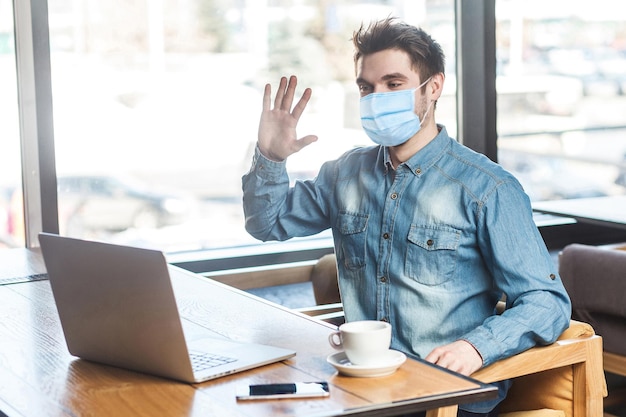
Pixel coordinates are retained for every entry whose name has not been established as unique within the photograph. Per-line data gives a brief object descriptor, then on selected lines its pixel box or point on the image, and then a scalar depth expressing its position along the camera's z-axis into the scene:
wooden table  2.47
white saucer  2.58
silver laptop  2.57
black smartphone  2.50
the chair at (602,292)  4.12
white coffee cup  2.59
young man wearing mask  3.17
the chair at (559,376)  3.00
